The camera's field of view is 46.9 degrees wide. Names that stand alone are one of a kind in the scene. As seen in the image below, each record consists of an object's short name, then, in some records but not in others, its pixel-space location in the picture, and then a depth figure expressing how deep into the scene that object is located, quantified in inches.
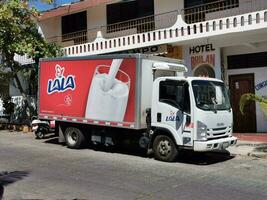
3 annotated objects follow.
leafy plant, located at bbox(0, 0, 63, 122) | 538.6
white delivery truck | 325.8
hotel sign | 504.8
